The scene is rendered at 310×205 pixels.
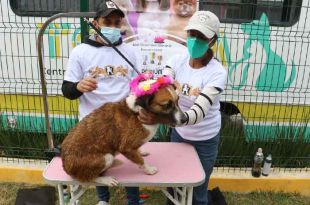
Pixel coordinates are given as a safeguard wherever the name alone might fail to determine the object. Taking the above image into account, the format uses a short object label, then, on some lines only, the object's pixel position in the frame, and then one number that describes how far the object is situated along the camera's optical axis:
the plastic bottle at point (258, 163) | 3.82
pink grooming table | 2.22
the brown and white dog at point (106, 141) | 2.15
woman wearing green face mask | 2.25
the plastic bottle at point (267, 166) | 3.83
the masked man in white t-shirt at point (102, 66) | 2.52
